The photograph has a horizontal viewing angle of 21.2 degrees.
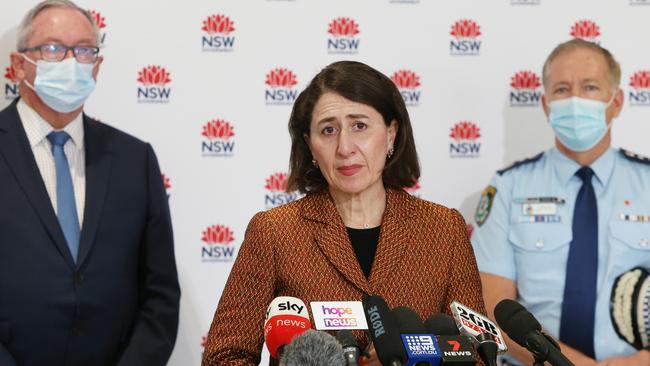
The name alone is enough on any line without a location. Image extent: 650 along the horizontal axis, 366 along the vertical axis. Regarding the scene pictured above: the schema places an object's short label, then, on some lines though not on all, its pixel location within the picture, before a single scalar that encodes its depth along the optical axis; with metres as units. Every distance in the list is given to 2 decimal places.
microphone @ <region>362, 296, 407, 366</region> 2.87
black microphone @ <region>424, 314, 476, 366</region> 2.98
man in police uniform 4.04
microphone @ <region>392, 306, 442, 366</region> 2.91
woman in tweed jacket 3.45
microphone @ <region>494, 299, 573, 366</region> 3.05
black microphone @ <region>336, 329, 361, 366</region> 3.03
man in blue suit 3.84
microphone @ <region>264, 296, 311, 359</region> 3.15
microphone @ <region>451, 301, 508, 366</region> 3.07
